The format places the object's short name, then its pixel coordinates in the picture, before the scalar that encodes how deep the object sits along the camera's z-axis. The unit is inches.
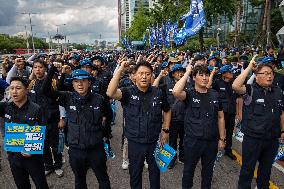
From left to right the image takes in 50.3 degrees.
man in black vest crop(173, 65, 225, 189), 169.0
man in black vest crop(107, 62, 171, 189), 162.4
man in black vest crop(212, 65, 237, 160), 245.6
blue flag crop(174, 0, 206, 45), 454.3
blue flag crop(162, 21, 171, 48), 1086.1
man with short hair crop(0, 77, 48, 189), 156.3
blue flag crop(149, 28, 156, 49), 1433.1
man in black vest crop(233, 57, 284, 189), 166.9
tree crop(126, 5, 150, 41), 2298.2
